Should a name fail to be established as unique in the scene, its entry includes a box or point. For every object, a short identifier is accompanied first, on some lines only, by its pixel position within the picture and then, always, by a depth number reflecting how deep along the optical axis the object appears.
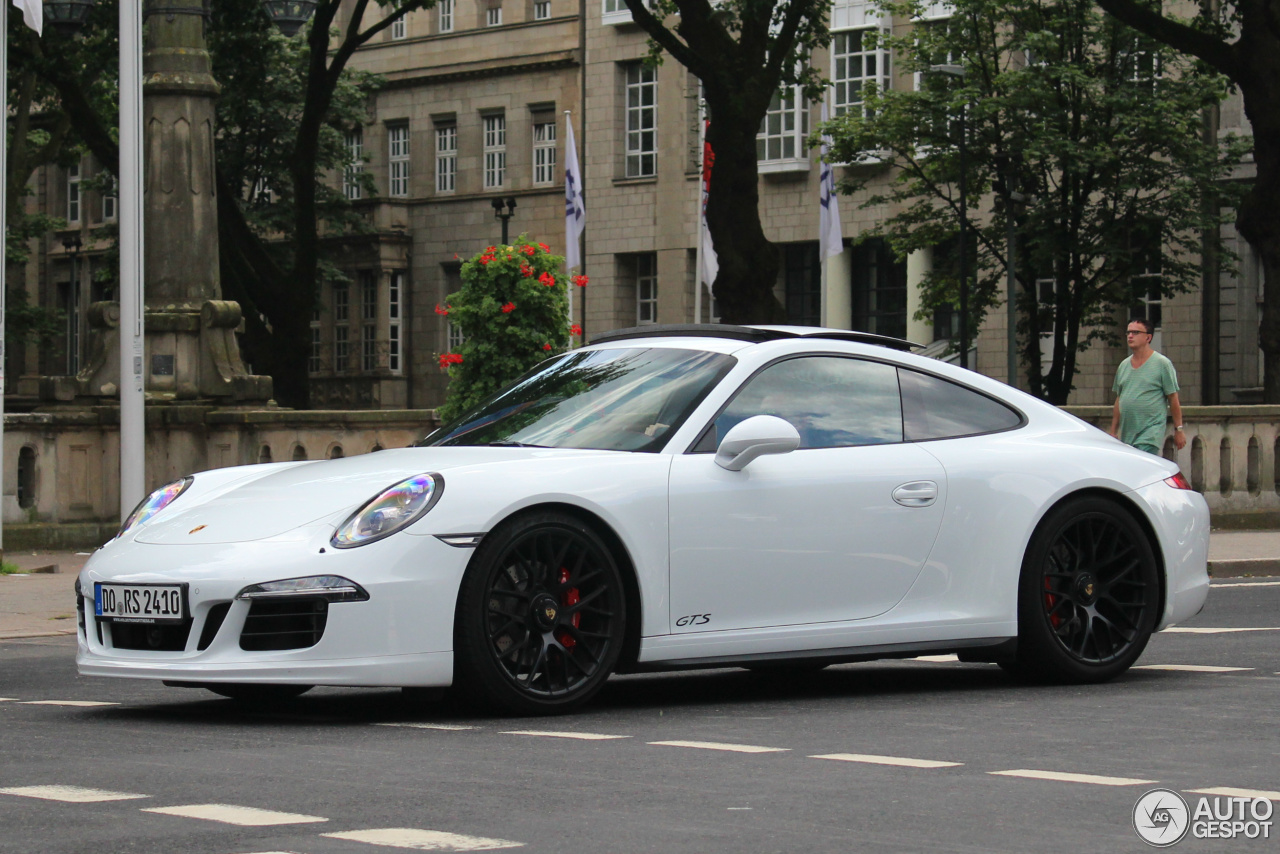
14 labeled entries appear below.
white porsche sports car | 7.30
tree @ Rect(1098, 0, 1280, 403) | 25.50
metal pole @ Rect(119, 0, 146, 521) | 17.45
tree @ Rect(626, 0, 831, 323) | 26.50
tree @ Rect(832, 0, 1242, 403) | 38.06
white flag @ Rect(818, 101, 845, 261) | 42.25
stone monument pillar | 21.08
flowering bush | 22.36
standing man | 15.84
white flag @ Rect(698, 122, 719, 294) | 37.12
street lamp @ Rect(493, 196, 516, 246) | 48.94
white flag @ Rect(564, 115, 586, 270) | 43.91
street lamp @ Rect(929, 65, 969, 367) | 38.44
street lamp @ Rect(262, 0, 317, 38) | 21.47
